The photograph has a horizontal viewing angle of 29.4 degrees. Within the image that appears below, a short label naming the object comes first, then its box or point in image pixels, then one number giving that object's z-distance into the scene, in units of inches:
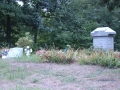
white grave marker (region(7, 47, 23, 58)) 383.6
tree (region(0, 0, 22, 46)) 577.6
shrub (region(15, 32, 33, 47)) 469.1
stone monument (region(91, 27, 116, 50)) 428.5
